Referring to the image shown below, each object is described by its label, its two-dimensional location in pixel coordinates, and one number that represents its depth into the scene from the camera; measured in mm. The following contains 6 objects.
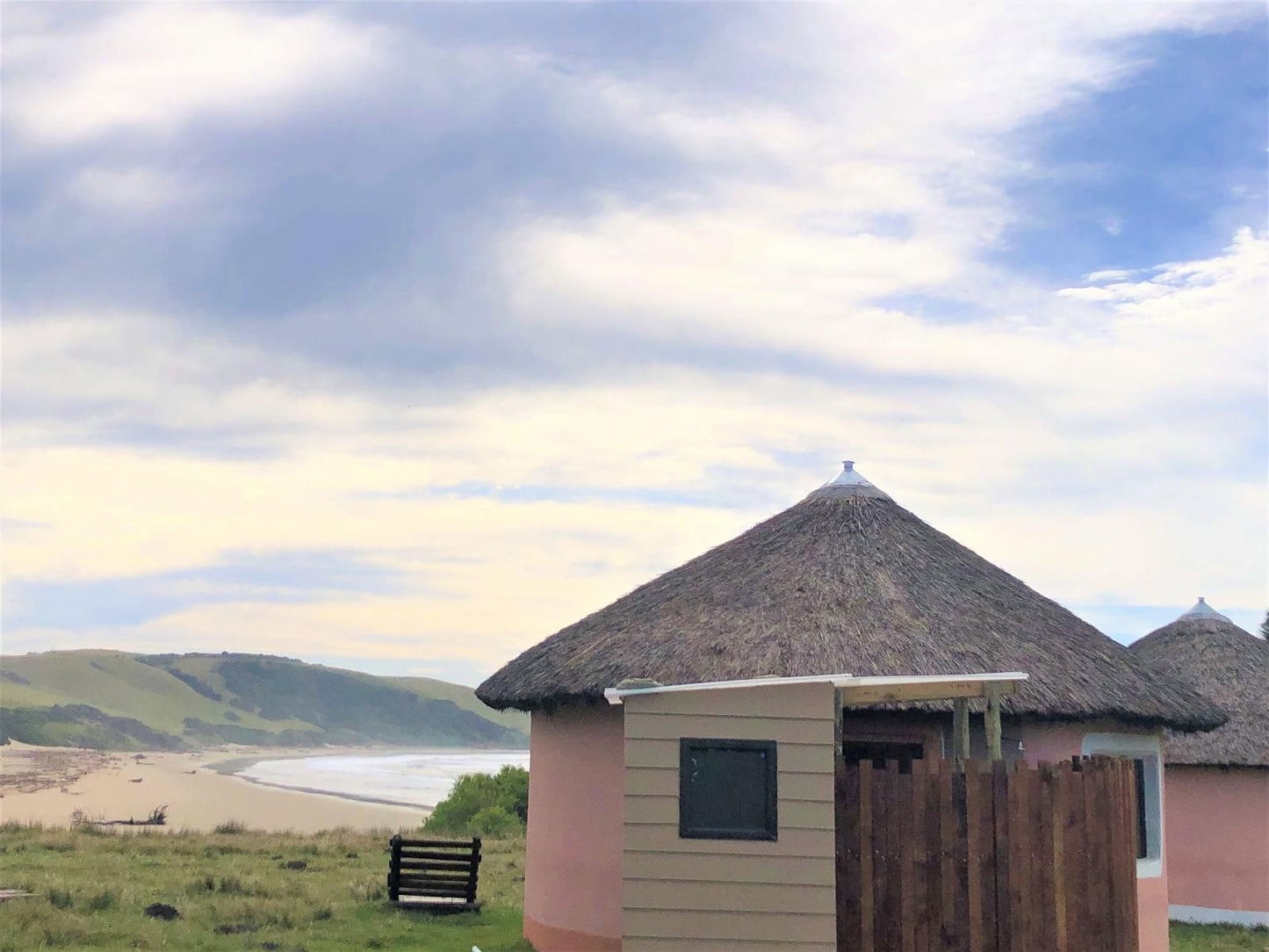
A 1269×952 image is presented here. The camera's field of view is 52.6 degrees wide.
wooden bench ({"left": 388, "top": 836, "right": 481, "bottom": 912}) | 16828
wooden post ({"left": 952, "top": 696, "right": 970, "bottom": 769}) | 10438
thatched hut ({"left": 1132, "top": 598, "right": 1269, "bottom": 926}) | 19297
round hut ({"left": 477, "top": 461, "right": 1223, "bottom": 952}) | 12422
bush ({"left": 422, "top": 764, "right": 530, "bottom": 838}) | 32594
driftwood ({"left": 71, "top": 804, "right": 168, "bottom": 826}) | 34106
